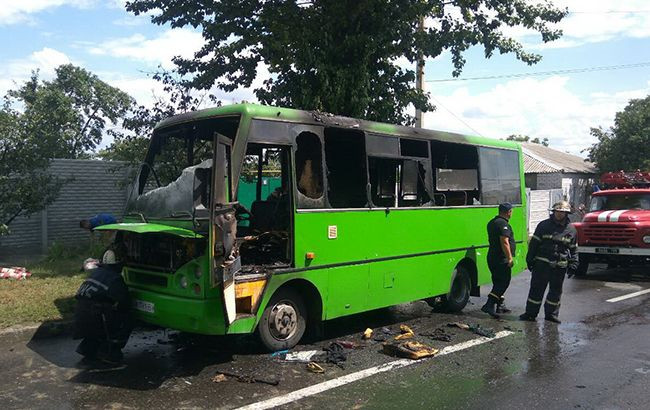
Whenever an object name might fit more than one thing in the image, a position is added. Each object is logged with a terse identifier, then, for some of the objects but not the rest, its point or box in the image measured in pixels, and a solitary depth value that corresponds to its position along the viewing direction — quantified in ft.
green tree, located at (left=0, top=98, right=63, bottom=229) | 32.09
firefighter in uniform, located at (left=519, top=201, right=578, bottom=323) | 26.48
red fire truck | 39.73
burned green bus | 17.63
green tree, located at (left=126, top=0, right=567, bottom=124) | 35.78
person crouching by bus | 18.62
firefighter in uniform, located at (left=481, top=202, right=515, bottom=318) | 27.22
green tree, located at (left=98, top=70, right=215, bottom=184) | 39.50
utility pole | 41.91
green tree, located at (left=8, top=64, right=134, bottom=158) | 84.89
